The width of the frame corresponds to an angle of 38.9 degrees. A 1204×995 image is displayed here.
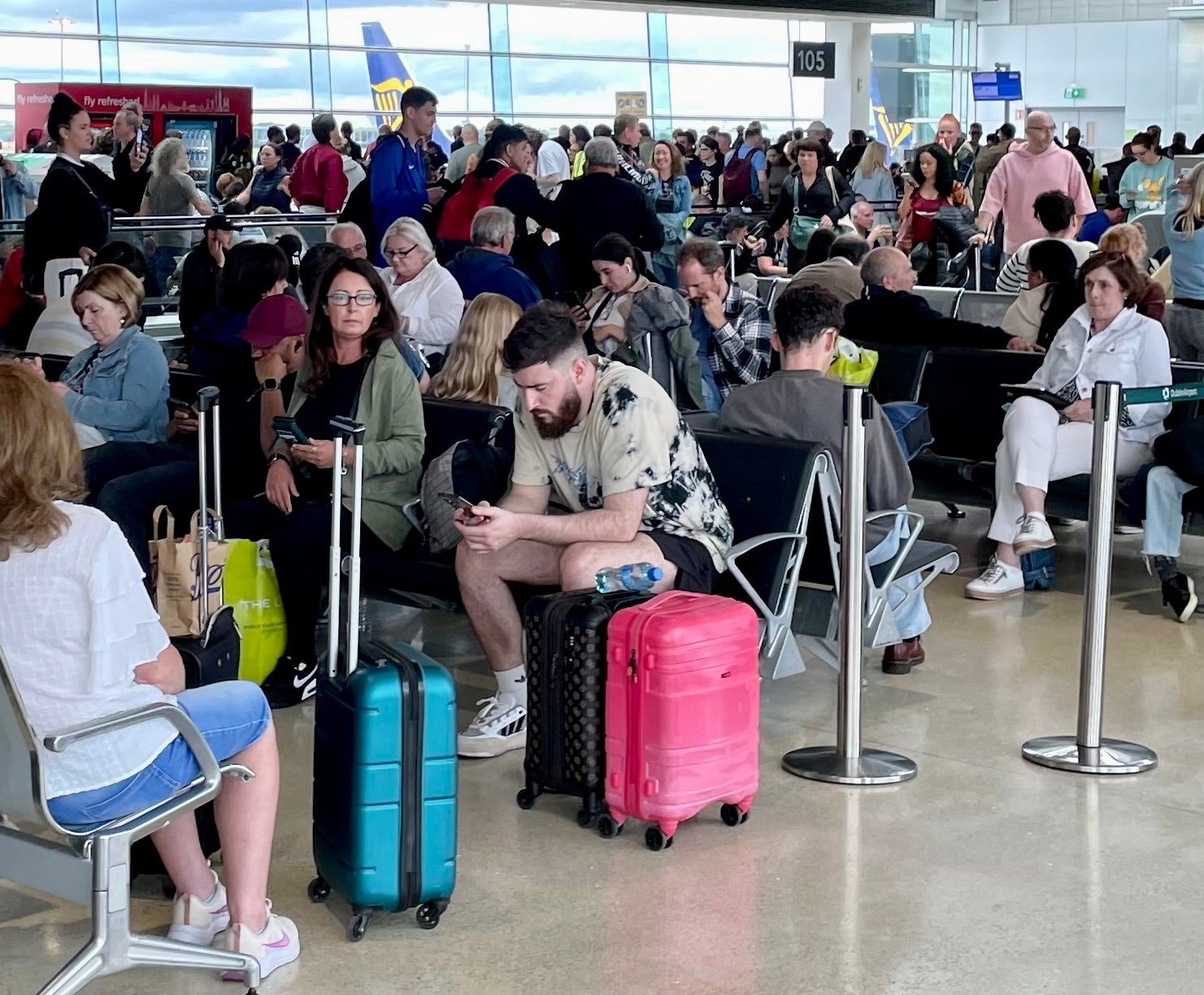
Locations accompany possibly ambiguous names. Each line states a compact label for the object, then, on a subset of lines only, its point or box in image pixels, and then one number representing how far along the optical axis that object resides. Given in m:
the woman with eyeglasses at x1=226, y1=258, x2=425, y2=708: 5.15
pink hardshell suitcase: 3.81
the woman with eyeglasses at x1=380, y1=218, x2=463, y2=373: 7.30
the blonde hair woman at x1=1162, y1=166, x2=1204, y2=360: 8.12
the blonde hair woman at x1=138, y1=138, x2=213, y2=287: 11.27
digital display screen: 28.12
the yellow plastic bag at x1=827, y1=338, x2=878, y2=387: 6.13
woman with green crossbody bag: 12.13
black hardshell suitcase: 3.93
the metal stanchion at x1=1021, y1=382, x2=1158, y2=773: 4.35
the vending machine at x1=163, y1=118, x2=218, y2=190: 14.80
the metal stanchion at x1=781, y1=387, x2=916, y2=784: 4.24
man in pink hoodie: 10.21
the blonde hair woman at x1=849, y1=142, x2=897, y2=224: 14.12
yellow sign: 23.25
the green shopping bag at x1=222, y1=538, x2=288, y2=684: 5.08
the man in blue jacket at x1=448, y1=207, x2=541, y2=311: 7.71
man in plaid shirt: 6.58
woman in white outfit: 6.13
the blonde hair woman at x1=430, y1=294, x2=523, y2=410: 5.82
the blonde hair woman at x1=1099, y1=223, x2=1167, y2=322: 6.66
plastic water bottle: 4.24
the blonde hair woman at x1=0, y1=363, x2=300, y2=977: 2.81
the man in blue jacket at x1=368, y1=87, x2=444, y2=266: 8.95
